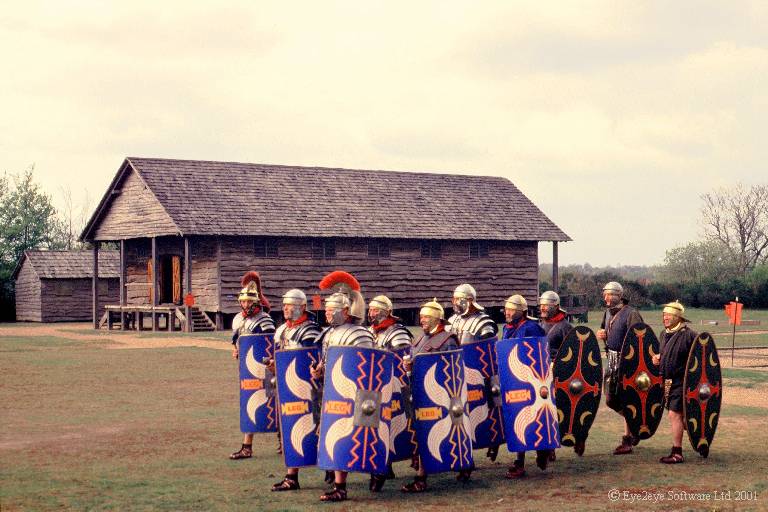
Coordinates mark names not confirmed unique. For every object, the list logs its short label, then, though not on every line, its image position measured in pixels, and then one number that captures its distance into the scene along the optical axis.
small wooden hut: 45.06
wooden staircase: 34.16
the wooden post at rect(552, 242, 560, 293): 42.38
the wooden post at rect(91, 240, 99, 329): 40.00
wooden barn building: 34.94
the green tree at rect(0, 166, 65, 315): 54.03
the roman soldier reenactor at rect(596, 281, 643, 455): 10.75
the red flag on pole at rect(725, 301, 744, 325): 21.55
